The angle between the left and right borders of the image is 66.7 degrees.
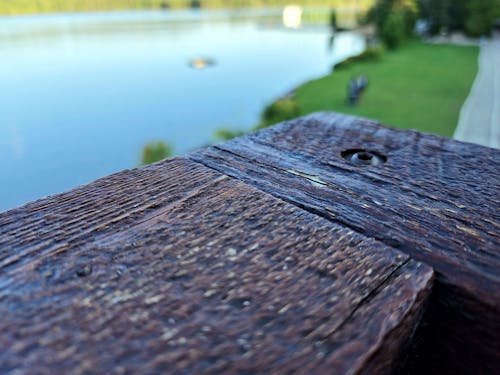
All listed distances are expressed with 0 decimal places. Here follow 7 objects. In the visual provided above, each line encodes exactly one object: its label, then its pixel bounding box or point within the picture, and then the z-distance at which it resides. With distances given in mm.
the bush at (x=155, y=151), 7660
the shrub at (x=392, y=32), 16969
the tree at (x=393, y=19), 17047
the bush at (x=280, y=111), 8562
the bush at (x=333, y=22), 23500
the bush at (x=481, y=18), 16312
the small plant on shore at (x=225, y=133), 8062
